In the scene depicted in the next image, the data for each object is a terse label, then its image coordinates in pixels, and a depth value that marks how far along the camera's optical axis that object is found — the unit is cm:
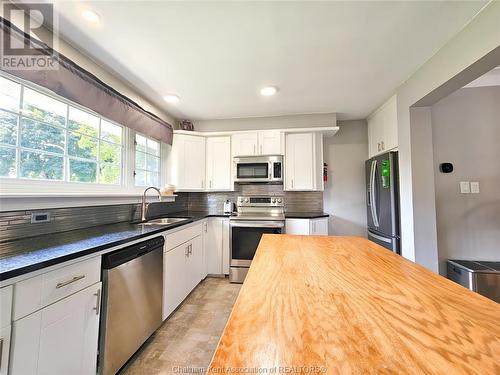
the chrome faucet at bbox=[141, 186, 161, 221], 224
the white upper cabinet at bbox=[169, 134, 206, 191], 311
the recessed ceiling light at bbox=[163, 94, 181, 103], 254
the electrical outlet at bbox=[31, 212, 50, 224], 136
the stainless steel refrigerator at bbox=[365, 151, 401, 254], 241
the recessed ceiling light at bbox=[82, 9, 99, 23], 135
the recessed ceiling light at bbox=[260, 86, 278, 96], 234
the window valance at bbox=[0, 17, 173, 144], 127
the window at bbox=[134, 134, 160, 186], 254
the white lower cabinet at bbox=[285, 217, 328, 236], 281
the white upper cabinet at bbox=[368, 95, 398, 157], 253
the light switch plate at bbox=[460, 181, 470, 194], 236
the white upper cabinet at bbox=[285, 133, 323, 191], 311
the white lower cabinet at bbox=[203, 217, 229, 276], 296
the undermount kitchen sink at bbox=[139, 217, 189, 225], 251
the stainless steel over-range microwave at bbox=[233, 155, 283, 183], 313
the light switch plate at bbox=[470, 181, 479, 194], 234
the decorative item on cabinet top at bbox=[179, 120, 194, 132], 331
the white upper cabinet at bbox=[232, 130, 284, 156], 314
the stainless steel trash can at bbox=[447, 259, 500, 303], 203
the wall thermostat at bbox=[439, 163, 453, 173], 238
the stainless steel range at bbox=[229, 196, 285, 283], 279
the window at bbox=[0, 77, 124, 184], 130
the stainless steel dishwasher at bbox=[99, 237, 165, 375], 126
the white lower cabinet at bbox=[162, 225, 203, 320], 194
